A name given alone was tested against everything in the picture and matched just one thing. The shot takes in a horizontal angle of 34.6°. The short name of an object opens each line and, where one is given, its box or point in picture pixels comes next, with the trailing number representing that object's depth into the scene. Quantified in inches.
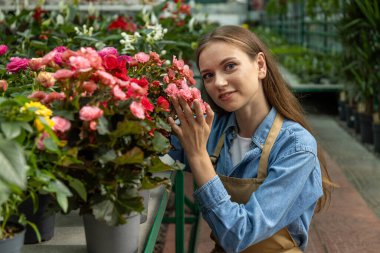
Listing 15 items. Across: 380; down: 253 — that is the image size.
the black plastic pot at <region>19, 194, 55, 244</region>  53.5
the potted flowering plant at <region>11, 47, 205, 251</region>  44.2
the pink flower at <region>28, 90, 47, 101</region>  47.1
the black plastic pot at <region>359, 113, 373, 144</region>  229.3
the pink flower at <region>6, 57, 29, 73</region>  63.6
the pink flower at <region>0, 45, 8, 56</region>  65.6
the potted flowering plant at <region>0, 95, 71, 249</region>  37.2
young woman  63.8
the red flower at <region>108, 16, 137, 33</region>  158.4
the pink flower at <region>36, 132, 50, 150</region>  41.2
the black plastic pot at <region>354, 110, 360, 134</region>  249.4
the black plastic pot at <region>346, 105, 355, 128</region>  264.7
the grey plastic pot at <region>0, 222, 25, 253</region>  41.4
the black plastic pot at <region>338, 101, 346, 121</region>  285.5
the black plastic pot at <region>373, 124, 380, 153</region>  208.8
